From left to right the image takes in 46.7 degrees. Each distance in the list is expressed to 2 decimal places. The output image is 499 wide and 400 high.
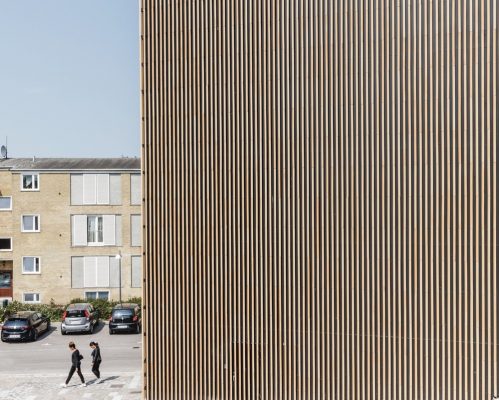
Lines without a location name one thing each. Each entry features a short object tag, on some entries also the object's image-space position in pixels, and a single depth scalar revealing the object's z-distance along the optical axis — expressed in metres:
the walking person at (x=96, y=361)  18.06
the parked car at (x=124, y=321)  26.34
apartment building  35.44
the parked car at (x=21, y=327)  25.03
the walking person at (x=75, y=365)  17.45
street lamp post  35.59
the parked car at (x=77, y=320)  26.72
